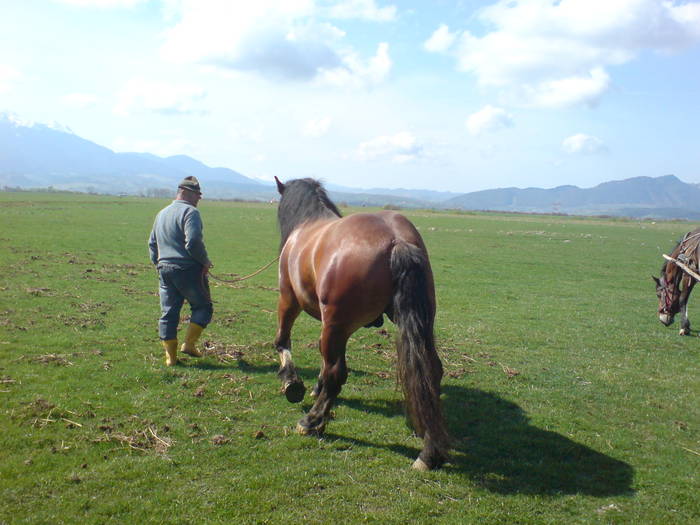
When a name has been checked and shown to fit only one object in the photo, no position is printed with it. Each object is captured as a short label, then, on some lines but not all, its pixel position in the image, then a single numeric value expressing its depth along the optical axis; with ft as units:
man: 21.70
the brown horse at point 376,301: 14.01
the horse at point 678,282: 30.25
